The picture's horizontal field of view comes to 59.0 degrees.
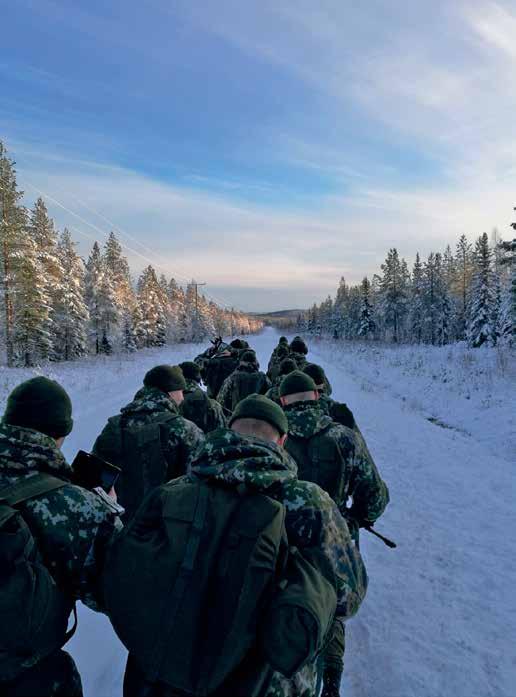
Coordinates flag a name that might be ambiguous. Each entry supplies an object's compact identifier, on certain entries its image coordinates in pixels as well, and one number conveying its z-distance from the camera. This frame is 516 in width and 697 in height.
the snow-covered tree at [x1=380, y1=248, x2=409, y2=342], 65.54
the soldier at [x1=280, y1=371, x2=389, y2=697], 3.51
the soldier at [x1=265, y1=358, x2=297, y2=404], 7.90
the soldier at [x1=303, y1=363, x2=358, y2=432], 4.35
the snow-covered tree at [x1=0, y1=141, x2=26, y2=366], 26.75
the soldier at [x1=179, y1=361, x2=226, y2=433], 6.04
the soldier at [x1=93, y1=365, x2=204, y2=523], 4.01
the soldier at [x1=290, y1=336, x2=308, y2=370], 9.59
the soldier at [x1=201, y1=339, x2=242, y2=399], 10.98
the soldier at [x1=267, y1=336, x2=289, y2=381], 10.23
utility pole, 76.86
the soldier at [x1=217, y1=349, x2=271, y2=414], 8.58
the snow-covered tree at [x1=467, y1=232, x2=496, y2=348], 41.88
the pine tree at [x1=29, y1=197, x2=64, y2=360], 34.08
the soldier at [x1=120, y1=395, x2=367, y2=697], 1.70
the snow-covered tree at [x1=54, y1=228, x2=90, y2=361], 36.84
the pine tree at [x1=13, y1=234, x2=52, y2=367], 28.20
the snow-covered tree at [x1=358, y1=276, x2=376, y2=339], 70.20
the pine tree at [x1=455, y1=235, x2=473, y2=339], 63.47
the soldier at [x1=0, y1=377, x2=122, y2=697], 1.82
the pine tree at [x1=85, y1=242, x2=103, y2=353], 42.28
